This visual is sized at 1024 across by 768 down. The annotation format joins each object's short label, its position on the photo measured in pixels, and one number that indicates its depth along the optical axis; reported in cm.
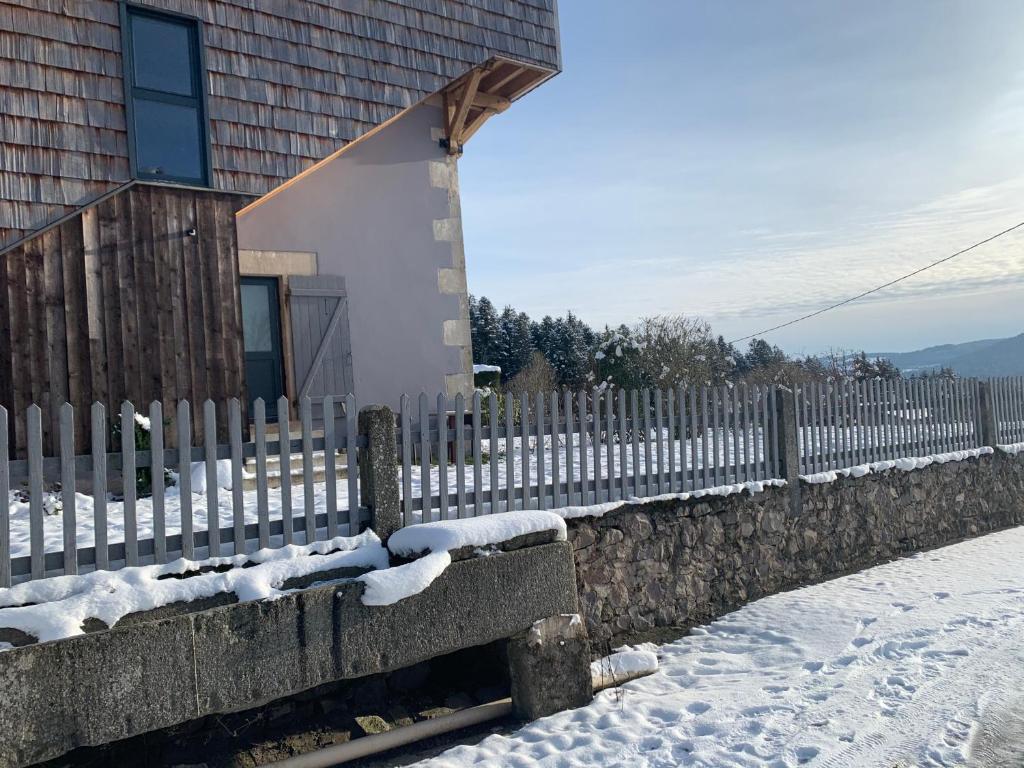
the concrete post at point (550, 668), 473
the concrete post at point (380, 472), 474
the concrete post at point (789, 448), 781
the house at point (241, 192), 743
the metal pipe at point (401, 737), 410
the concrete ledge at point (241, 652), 333
